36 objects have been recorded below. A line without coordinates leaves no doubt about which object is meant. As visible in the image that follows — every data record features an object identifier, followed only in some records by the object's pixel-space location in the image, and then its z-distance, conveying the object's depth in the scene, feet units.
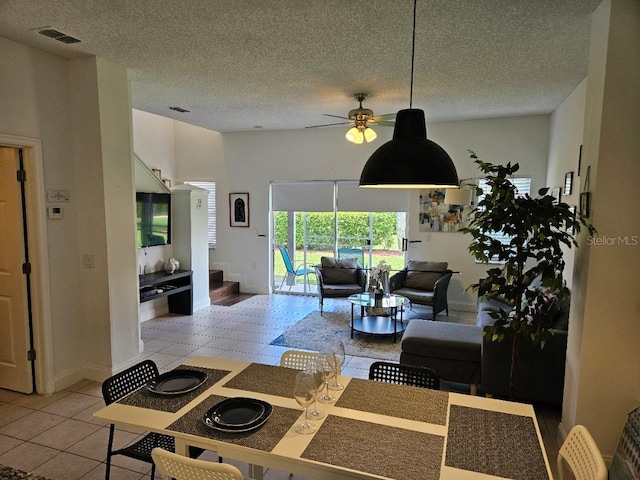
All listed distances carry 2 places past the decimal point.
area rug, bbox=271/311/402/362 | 15.40
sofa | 10.82
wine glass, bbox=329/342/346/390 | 6.48
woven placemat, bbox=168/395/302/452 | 5.15
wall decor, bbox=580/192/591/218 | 8.65
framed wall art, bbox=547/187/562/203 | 16.22
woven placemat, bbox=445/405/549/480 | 4.69
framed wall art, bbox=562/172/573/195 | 14.07
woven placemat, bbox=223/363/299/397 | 6.55
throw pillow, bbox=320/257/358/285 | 21.43
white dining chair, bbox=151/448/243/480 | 4.58
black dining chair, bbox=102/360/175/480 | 6.83
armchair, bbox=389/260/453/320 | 18.70
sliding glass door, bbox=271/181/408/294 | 22.72
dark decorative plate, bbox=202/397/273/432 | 5.41
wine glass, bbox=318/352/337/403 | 6.17
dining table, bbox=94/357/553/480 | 4.73
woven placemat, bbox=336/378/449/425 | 5.83
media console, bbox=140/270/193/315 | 17.44
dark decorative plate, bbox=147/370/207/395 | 6.46
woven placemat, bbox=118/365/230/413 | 6.02
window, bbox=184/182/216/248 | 25.57
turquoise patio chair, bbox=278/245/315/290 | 23.72
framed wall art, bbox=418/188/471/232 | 21.06
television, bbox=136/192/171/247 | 17.94
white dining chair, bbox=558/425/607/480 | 4.69
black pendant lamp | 6.18
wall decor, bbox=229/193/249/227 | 24.91
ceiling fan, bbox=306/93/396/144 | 14.84
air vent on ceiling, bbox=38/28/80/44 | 9.90
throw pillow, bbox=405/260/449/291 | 20.15
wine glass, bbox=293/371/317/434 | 5.42
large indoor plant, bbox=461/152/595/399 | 8.89
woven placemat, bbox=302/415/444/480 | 4.64
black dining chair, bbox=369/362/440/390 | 7.36
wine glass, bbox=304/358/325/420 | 5.58
